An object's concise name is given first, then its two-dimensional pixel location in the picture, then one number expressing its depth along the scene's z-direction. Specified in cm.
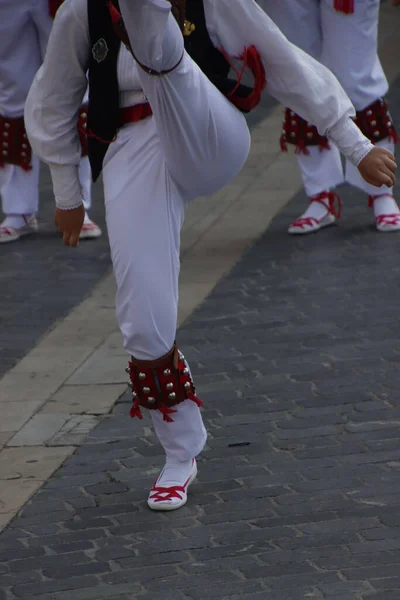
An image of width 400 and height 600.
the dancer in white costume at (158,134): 707
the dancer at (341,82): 1302
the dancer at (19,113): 1319
